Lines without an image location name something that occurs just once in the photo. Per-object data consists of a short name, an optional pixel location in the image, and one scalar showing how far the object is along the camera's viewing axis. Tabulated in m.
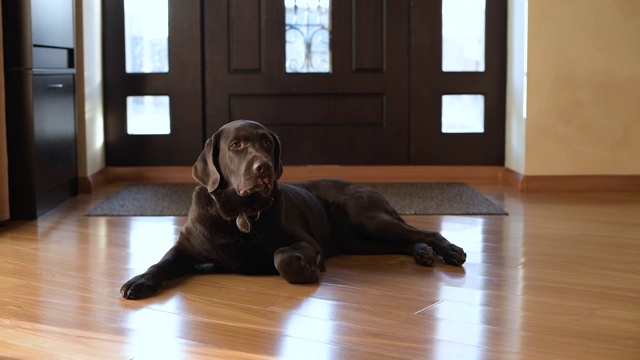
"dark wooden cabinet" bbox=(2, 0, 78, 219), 4.15
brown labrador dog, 2.89
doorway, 5.56
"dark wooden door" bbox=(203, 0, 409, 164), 5.56
